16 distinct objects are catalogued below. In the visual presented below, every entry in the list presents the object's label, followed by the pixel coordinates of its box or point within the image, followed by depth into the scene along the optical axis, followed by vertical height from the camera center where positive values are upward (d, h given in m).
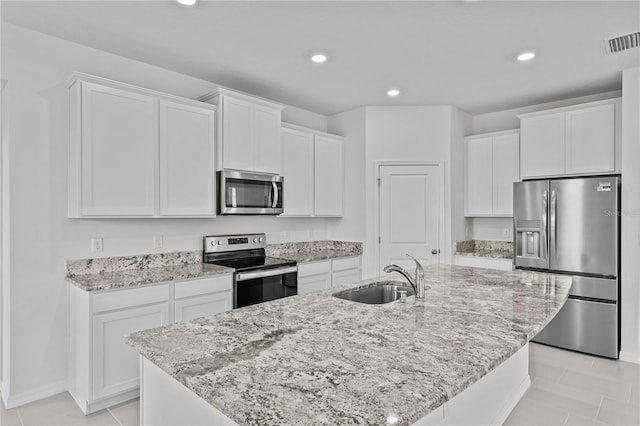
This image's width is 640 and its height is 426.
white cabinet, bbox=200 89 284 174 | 3.45 +0.80
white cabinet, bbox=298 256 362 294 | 3.96 -0.68
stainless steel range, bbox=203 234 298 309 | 3.29 -0.50
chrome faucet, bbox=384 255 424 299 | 2.04 -0.38
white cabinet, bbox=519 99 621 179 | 3.67 +0.76
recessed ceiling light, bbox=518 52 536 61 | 3.10 +1.32
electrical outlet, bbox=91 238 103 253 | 2.98 -0.25
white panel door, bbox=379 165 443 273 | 4.61 +0.00
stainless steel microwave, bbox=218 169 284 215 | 3.45 +0.20
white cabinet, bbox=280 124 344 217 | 4.25 +0.50
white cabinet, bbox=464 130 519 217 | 4.47 +0.50
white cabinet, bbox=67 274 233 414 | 2.52 -0.82
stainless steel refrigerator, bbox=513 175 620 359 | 3.47 -0.36
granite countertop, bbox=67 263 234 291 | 2.57 -0.47
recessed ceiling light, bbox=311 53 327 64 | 3.15 +1.33
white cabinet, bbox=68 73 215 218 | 2.71 +0.49
